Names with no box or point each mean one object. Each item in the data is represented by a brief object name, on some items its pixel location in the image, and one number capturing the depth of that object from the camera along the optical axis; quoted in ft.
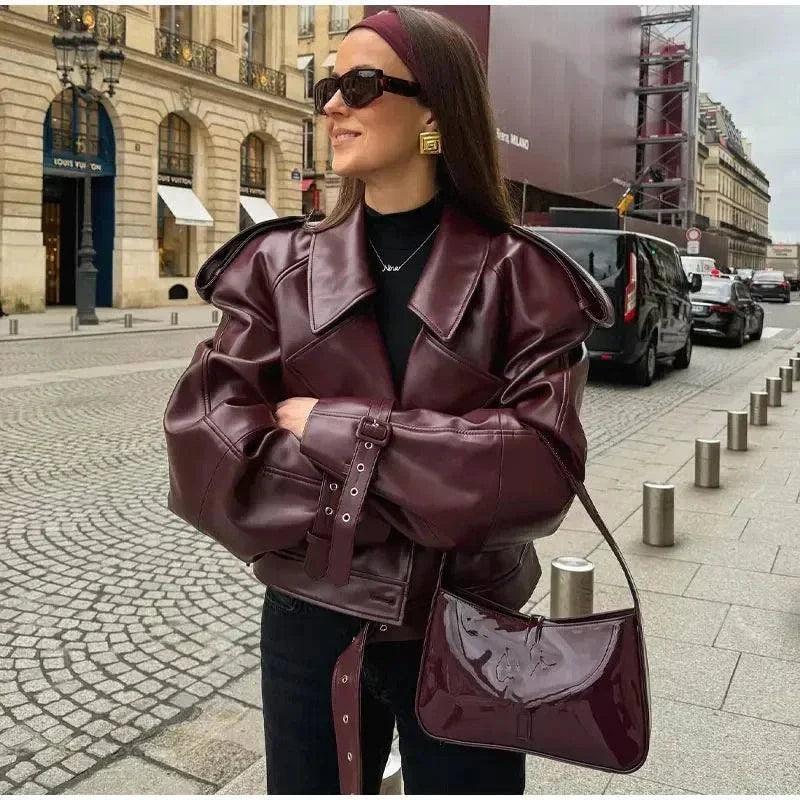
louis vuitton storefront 80.07
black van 37.01
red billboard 108.78
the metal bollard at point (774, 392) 34.47
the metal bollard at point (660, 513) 16.65
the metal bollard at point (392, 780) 8.07
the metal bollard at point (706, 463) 21.35
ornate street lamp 61.57
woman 4.60
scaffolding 179.83
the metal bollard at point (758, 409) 30.55
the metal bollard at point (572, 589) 11.59
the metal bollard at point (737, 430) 25.70
